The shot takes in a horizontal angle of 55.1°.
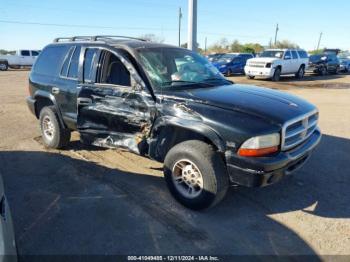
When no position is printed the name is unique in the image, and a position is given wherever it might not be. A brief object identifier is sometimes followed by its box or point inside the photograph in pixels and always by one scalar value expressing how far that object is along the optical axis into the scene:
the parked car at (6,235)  2.04
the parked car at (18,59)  32.28
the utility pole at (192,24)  13.33
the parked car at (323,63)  26.38
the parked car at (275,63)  20.00
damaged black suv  3.56
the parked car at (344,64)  29.91
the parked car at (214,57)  24.65
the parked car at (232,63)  23.25
